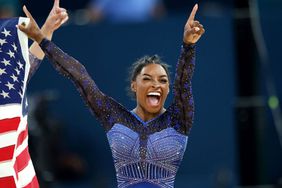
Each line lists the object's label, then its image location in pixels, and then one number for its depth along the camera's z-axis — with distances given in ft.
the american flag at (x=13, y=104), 43.06
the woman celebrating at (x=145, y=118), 42.98
